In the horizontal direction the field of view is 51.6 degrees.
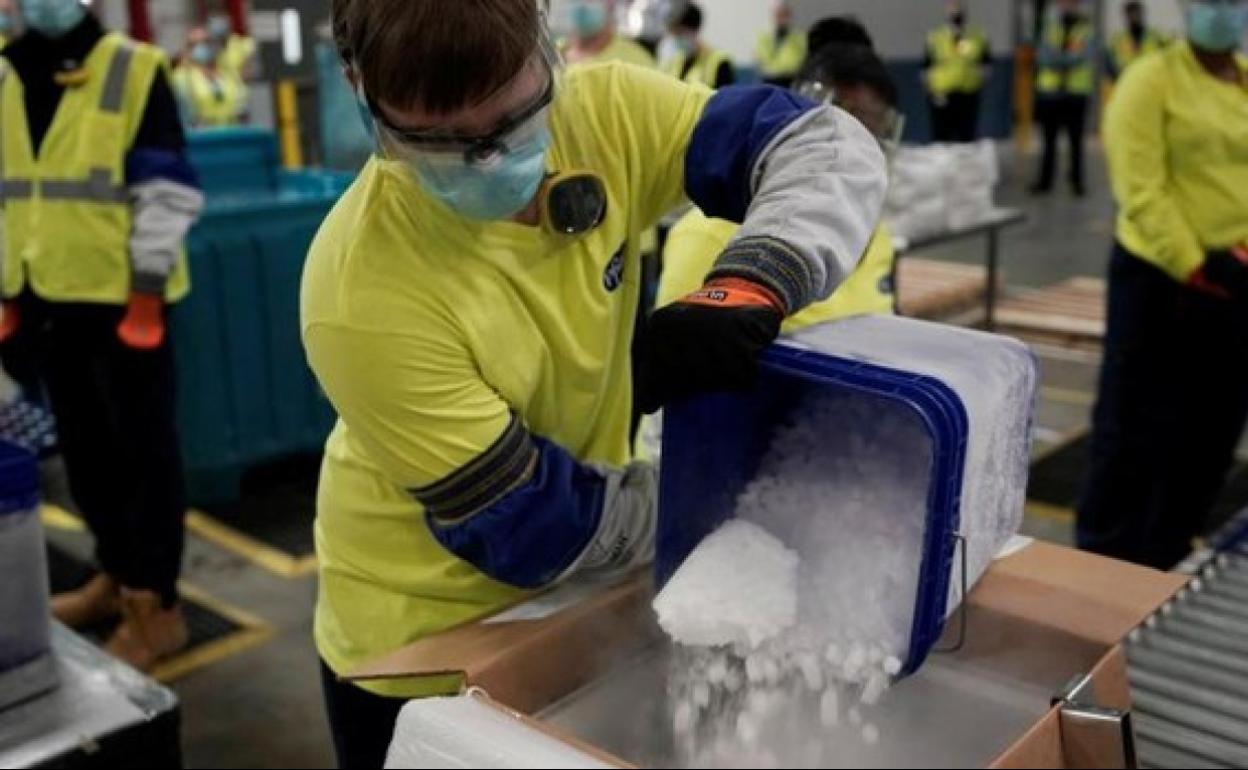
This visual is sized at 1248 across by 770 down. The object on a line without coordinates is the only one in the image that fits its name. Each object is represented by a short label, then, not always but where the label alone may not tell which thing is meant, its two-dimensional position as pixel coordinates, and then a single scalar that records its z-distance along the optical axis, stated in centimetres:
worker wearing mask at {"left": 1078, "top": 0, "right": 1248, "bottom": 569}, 283
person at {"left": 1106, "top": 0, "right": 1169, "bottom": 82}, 1038
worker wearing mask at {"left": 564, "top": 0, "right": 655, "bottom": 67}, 514
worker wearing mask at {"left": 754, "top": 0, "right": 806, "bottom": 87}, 1148
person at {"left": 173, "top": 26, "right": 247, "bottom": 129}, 899
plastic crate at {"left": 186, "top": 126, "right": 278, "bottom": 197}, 420
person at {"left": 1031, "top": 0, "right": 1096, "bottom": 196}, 1040
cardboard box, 101
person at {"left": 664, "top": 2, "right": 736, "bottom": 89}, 529
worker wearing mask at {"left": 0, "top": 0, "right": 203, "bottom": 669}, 272
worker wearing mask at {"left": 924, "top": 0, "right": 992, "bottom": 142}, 1145
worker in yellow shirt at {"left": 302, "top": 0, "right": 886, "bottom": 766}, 100
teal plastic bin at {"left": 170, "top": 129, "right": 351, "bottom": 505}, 386
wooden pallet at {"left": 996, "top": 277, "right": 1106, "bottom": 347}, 544
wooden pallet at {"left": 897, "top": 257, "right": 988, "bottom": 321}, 543
